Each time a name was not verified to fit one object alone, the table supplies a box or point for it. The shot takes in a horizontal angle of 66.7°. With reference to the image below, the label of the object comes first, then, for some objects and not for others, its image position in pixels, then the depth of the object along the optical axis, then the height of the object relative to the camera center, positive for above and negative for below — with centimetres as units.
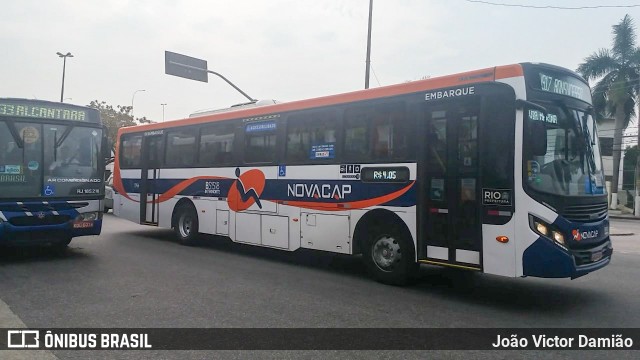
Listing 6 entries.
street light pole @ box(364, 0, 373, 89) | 1899 +497
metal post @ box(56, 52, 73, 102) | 3847 +900
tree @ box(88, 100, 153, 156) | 4830 +598
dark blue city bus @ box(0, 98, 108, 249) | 899 +3
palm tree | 3052 +661
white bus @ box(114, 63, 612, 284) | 628 +5
